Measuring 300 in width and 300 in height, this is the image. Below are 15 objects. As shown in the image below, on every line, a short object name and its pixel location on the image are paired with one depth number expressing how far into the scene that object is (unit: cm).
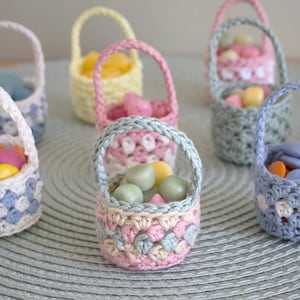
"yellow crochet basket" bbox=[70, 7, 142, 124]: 66
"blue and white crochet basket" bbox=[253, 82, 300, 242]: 46
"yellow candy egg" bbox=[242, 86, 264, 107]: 59
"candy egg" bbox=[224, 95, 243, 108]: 59
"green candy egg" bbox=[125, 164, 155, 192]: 46
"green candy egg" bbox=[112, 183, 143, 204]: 45
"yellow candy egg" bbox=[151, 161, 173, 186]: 48
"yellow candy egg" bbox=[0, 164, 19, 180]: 48
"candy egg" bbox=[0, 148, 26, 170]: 49
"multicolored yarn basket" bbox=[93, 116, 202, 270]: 43
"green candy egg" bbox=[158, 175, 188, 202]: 46
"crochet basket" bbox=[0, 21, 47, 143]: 60
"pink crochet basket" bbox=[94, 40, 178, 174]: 54
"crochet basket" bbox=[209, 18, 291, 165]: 57
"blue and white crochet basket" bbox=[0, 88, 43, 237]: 48
